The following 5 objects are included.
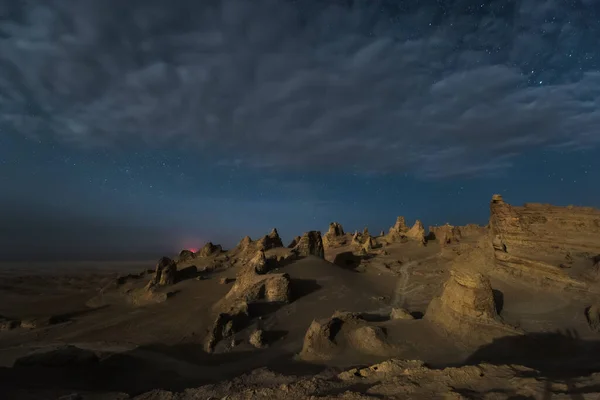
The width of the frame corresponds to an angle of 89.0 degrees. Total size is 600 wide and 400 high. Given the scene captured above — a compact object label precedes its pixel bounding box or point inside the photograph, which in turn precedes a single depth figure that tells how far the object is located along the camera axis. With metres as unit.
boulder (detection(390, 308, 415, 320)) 17.41
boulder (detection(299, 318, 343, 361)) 14.37
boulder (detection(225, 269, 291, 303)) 22.17
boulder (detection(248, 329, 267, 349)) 17.39
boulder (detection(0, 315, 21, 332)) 21.59
